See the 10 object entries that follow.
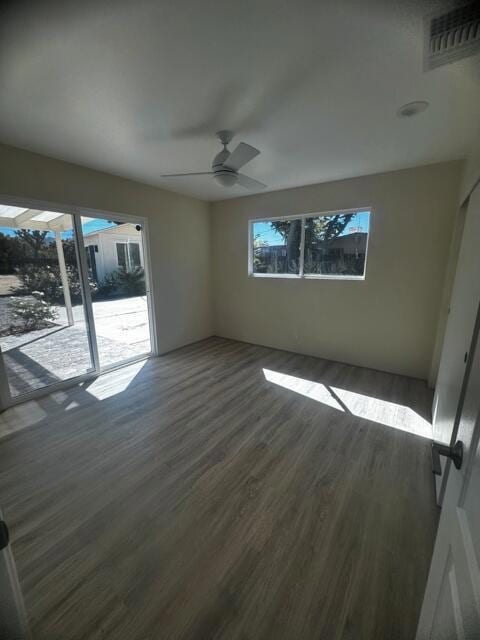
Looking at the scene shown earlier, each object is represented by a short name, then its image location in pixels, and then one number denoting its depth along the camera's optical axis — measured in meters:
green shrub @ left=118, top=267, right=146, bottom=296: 3.65
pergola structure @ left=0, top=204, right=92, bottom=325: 2.56
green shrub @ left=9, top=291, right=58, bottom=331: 2.71
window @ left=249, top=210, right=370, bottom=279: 3.51
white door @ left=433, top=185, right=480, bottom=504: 1.42
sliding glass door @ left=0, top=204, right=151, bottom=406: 2.65
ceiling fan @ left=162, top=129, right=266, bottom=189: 2.01
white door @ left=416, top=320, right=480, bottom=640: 0.51
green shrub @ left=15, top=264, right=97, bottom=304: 2.72
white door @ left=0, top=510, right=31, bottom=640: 0.57
